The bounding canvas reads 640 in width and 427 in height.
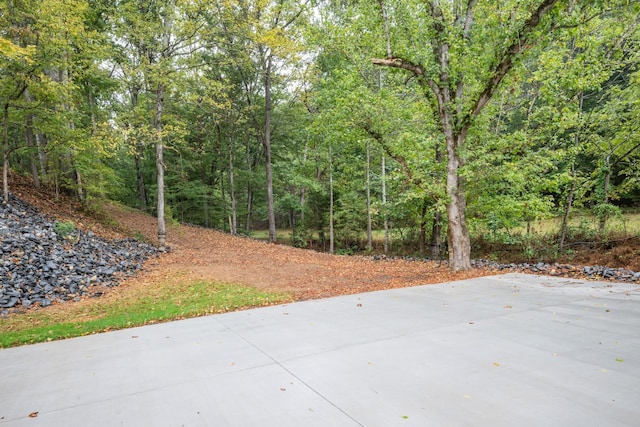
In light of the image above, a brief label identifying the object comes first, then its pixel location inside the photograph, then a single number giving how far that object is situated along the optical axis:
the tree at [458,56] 7.07
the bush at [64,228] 8.98
